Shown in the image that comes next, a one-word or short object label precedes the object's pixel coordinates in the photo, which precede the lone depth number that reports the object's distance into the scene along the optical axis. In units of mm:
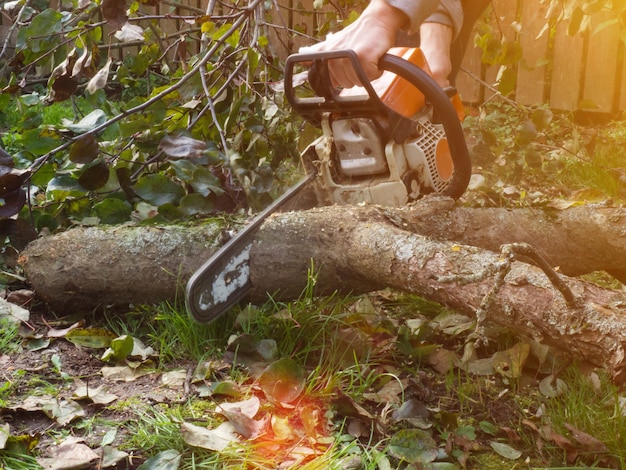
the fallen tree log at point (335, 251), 2055
